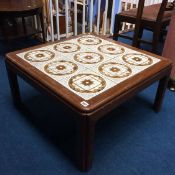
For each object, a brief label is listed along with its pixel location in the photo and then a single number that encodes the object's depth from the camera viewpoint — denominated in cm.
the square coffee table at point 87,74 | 100
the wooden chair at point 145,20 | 201
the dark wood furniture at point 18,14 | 214
